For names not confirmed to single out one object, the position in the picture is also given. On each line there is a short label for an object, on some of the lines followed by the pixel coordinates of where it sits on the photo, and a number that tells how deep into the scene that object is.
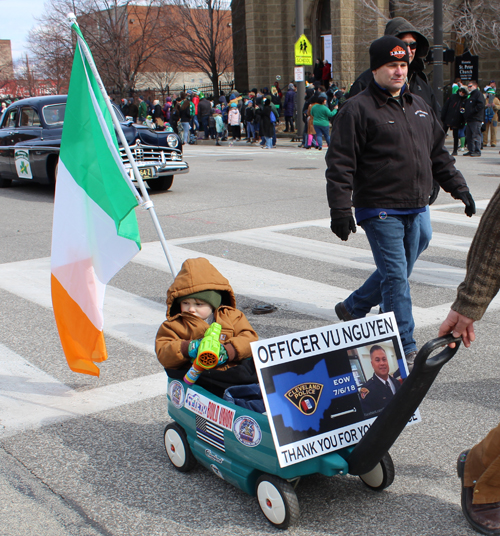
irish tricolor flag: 3.65
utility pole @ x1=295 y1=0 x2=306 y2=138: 23.34
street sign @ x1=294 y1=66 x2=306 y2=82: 23.10
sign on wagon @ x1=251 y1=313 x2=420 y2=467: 2.61
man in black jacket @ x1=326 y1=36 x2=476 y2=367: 4.05
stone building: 31.70
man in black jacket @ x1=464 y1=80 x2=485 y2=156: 16.81
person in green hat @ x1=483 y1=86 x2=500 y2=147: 19.38
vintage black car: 12.41
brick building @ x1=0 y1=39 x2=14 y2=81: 76.50
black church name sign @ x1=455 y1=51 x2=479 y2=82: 21.98
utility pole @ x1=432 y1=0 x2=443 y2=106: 17.53
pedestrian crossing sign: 23.56
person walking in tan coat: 2.32
